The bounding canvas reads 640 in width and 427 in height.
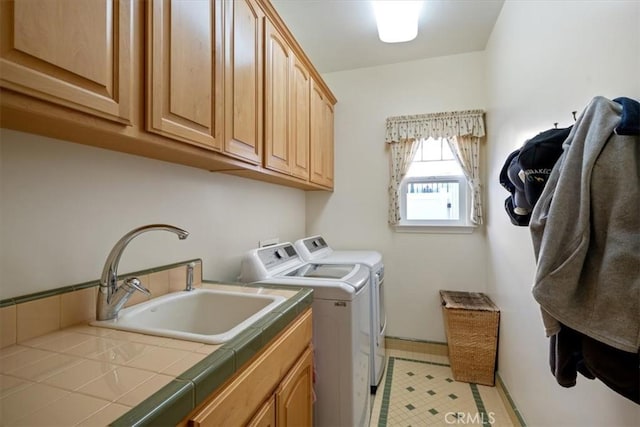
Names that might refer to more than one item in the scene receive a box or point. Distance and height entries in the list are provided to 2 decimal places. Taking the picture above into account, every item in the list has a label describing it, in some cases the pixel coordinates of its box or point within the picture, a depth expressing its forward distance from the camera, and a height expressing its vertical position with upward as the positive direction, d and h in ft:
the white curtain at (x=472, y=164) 7.93 +1.48
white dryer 6.58 -1.40
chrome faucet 2.97 -0.74
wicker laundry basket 6.98 -3.08
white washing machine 4.81 -2.22
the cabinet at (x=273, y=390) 2.23 -1.69
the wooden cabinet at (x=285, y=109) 5.15 +2.25
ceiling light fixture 5.79 +4.27
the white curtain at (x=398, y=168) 8.56 +1.48
